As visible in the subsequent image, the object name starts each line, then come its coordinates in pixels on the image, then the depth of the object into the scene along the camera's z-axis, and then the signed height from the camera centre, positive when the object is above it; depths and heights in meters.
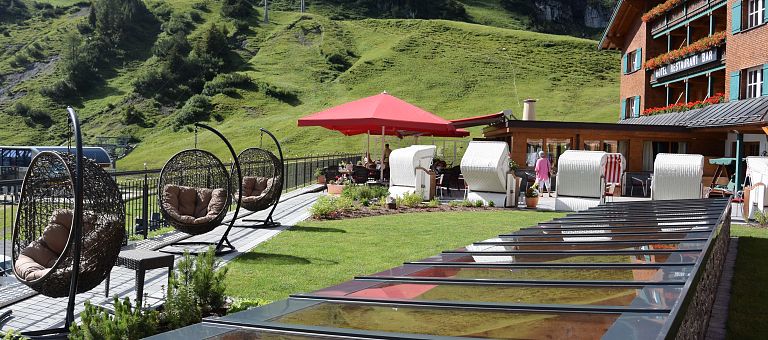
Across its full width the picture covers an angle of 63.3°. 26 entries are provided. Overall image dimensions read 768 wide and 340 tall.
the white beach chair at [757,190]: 13.67 -0.76
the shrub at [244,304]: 5.43 -1.40
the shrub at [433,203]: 15.57 -1.34
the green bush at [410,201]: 15.68 -1.28
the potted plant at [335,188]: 18.25 -1.15
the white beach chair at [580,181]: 14.97 -0.68
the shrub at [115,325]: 3.96 -1.16
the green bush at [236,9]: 95.69 +21.50
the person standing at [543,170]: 19.00 -0.55
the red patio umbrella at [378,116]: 17.19 +0.94
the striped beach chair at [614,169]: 18.64 -0.48
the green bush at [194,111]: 62.03 +3.63
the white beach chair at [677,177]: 14.27 -0.52
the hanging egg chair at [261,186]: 12.59 -0.80
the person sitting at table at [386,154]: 23.37 -0.16
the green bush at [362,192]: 16.25 -1.14
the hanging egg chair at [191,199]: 9.16 -0.81
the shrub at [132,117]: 64.55 +3.03
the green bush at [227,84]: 68.06 +7.00
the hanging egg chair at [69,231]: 5.13 -0.79
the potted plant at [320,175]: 23.55 -1.01
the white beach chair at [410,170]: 16.91 -0.56
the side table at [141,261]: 5.66 -1.09
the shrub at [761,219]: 12.58 -1.29
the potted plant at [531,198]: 15.90 -1.18
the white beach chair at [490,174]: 15.63 -0.57
